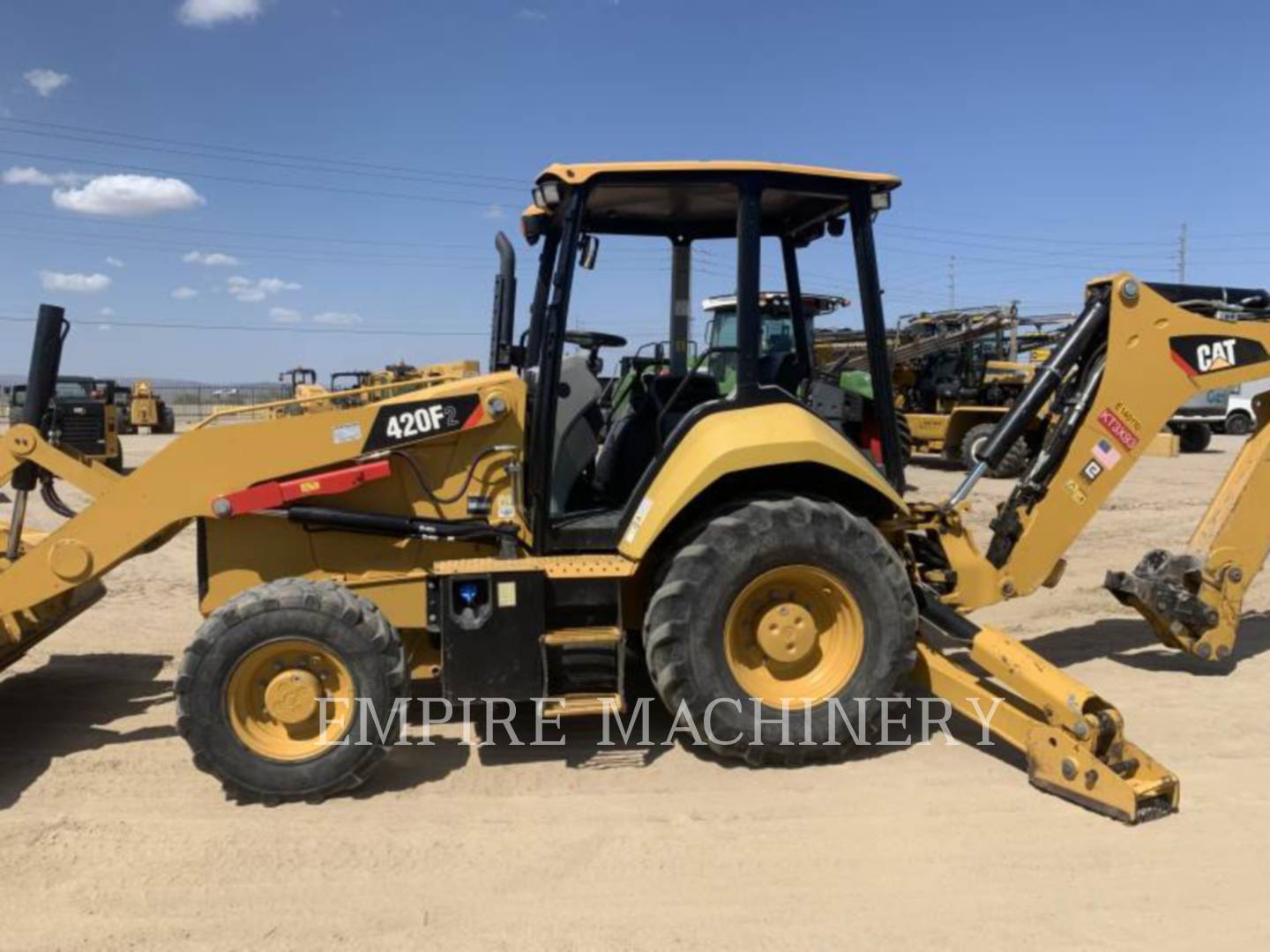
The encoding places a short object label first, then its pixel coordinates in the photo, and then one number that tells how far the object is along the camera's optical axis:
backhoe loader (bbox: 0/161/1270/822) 3.97
